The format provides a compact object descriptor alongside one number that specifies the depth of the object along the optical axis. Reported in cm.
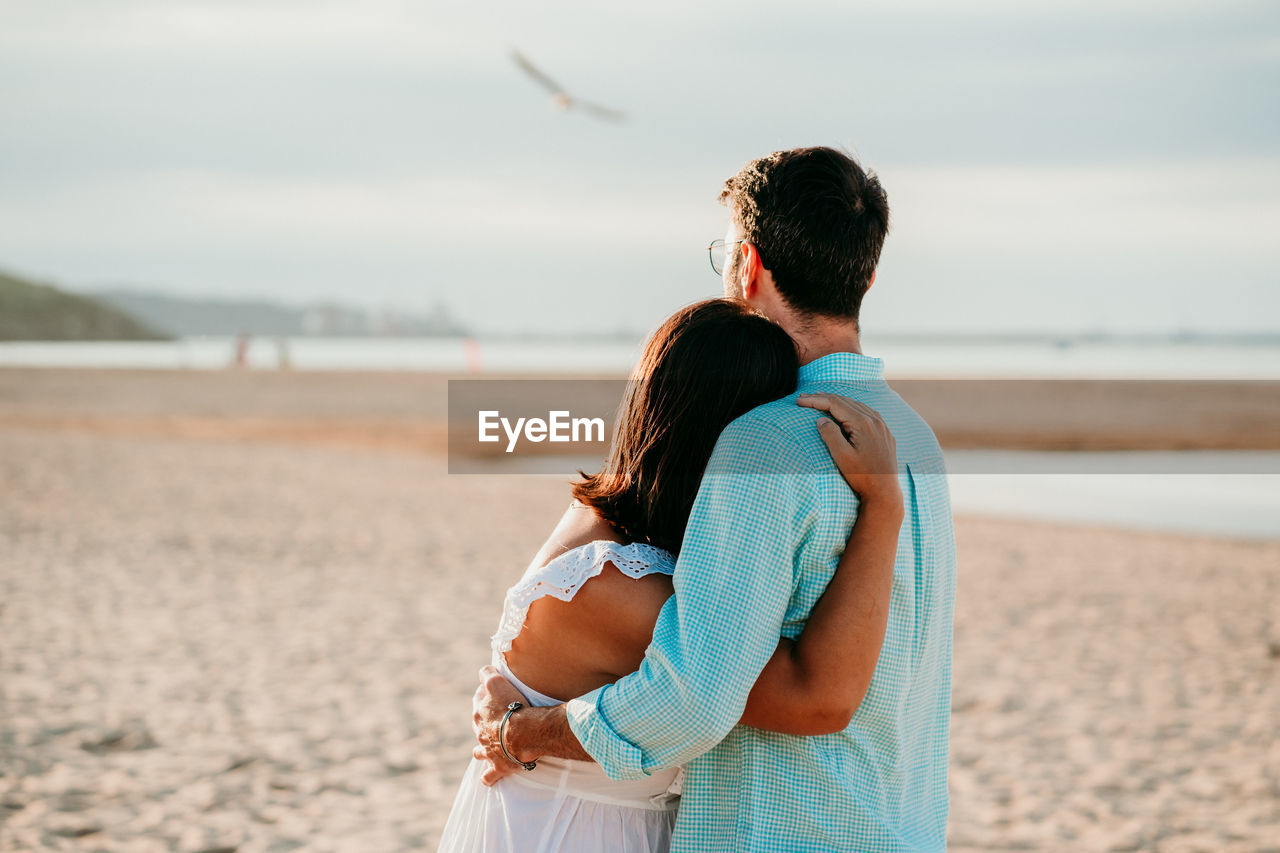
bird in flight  589
